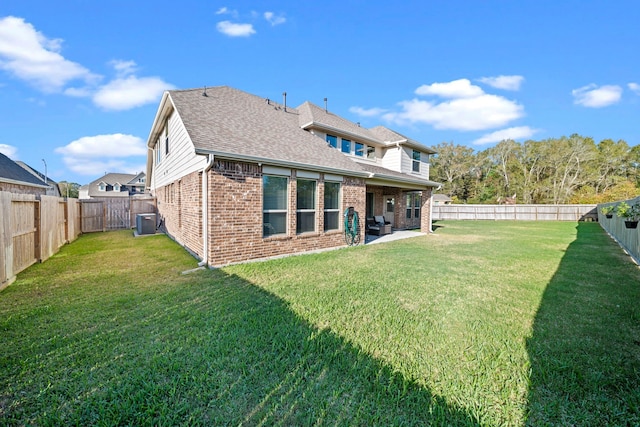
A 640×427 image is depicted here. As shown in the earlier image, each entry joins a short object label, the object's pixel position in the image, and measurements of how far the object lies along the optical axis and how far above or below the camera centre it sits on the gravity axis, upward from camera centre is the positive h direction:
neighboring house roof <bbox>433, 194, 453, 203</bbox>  44.34 +1.20
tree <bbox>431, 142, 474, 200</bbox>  47.25 +7.18
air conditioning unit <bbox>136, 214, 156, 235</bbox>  11.71 -0.99
